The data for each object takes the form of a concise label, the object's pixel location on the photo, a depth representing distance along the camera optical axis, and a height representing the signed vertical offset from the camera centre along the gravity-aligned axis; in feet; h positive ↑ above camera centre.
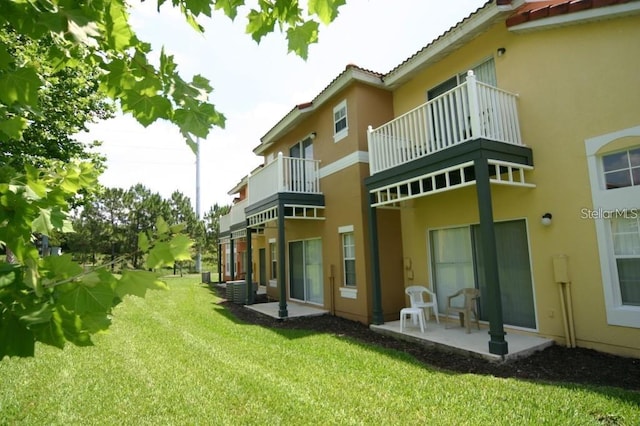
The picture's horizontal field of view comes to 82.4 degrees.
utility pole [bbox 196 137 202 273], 113.91 +20.85
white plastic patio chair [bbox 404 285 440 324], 27.35 -3.58
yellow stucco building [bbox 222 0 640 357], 20.12 +4.91
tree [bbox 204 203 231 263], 137.28 +13.61
